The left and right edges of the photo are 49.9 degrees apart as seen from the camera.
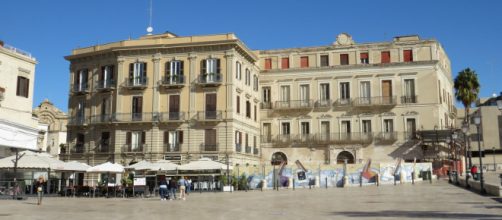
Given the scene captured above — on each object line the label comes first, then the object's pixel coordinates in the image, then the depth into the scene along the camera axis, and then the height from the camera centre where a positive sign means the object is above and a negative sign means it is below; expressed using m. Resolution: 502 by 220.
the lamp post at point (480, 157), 25.41 +0.72
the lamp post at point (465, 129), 29.18 +2.36
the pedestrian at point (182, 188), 27.88 -0.79
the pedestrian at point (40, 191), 23.36 -0.80
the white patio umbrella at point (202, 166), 35.50 +0.44
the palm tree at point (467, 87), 54.91 +8.66
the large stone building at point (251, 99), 45.25 +6.54
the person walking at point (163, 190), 27.50 -0.89
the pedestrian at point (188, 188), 35.22 -1.05
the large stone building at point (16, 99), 36.66 +5.13
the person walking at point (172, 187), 28.25 -0.76
